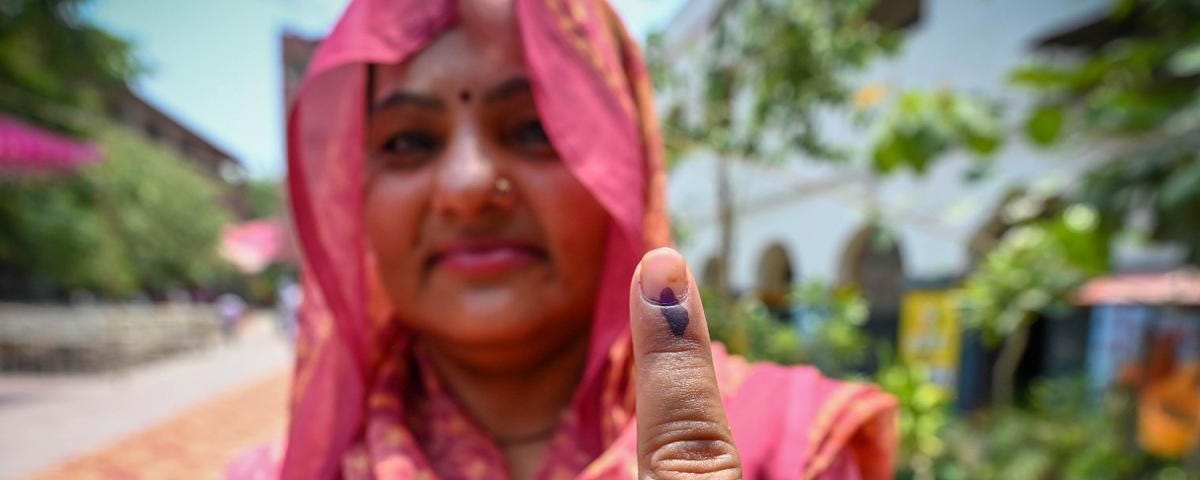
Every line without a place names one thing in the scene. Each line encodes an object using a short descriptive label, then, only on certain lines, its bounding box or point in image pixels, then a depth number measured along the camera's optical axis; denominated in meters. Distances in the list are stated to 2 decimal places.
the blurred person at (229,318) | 12.37
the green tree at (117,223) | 9.30
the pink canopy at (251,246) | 11.63
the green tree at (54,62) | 6.92
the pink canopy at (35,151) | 5.30
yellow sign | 4.91
